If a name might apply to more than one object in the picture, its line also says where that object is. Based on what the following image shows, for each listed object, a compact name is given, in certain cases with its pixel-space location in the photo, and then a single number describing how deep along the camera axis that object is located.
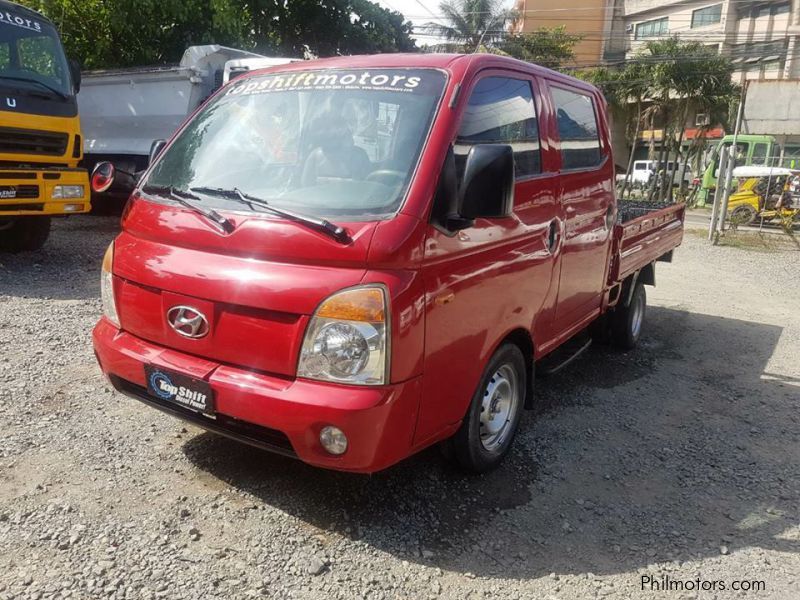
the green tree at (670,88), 23.53
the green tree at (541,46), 31.44
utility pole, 12.83
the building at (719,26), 34.97
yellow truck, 6.63
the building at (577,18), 45.41
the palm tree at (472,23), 31.36
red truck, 2.54
